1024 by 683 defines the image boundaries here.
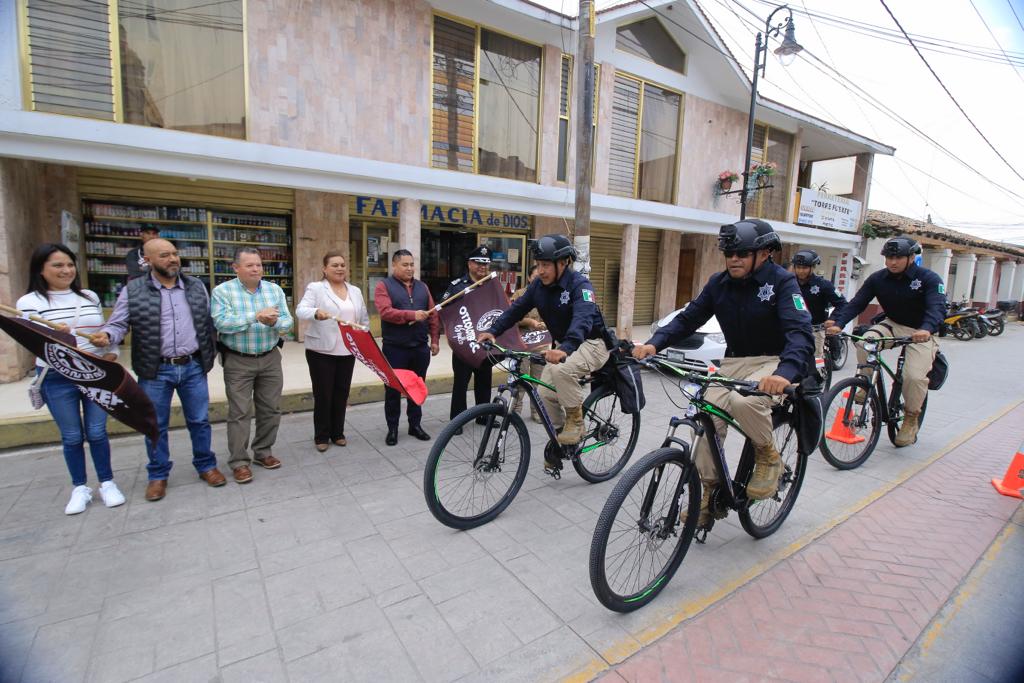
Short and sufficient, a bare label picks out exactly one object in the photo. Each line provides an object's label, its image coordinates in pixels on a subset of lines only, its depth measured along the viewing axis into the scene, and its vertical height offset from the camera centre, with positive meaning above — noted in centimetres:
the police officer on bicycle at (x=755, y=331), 292 -35
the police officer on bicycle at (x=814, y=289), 683 -16
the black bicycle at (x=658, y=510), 258 -128
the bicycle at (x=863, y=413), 502 -130
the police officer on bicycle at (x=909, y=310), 493 -29
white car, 784 -117
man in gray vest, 365 -65
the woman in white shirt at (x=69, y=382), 345 -87
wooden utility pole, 702 +195
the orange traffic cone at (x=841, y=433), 511 -152
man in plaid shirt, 403 -68
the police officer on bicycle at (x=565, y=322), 380 -43
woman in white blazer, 469 -81
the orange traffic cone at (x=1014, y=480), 443 -164
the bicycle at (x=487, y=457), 339 -132
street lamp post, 1104 +482
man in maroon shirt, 496 -60
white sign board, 1588 +206
